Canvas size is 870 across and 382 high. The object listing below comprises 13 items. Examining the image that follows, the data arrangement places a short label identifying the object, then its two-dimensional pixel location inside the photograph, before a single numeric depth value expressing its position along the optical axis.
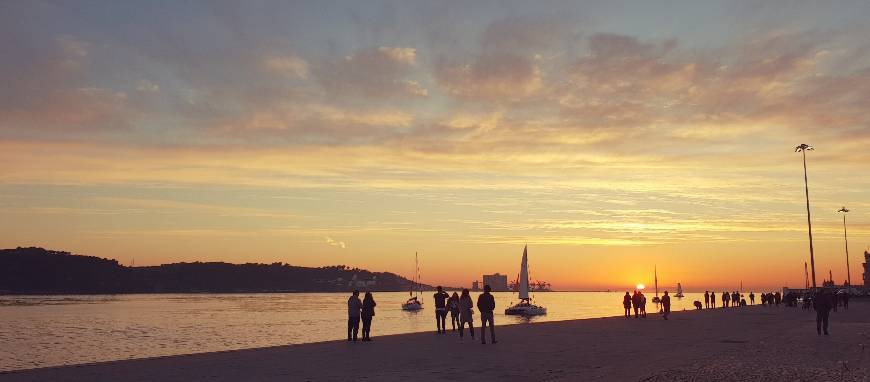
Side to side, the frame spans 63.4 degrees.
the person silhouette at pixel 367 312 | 26.32
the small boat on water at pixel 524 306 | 92.29
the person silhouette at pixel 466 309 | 26.22
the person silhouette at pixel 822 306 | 28.62
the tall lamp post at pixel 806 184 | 70.75
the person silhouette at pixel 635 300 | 46.33
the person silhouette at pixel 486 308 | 24.11
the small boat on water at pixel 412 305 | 143.75
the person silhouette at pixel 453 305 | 28.91
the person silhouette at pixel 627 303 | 48.49
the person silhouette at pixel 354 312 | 26.16
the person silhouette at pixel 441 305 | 30.05
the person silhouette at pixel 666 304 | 45.69
